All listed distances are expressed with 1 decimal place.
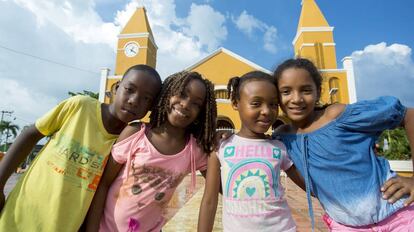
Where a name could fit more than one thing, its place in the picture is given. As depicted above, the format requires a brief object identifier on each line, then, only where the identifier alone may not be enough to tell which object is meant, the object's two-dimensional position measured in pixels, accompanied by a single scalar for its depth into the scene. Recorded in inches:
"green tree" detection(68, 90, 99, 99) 829.6
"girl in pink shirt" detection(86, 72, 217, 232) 53.0
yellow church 573.6
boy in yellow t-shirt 48.6
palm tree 1270.5
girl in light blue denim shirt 47.1
